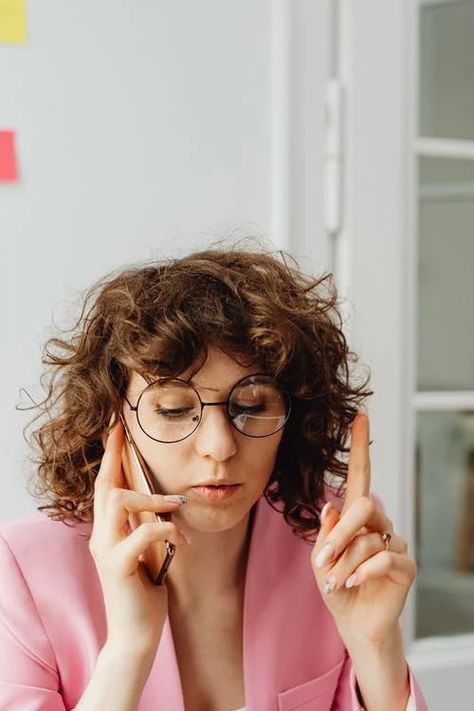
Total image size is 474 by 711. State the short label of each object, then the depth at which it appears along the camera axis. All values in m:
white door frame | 1.49
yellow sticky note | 1.29
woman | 0.92
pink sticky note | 1.29
